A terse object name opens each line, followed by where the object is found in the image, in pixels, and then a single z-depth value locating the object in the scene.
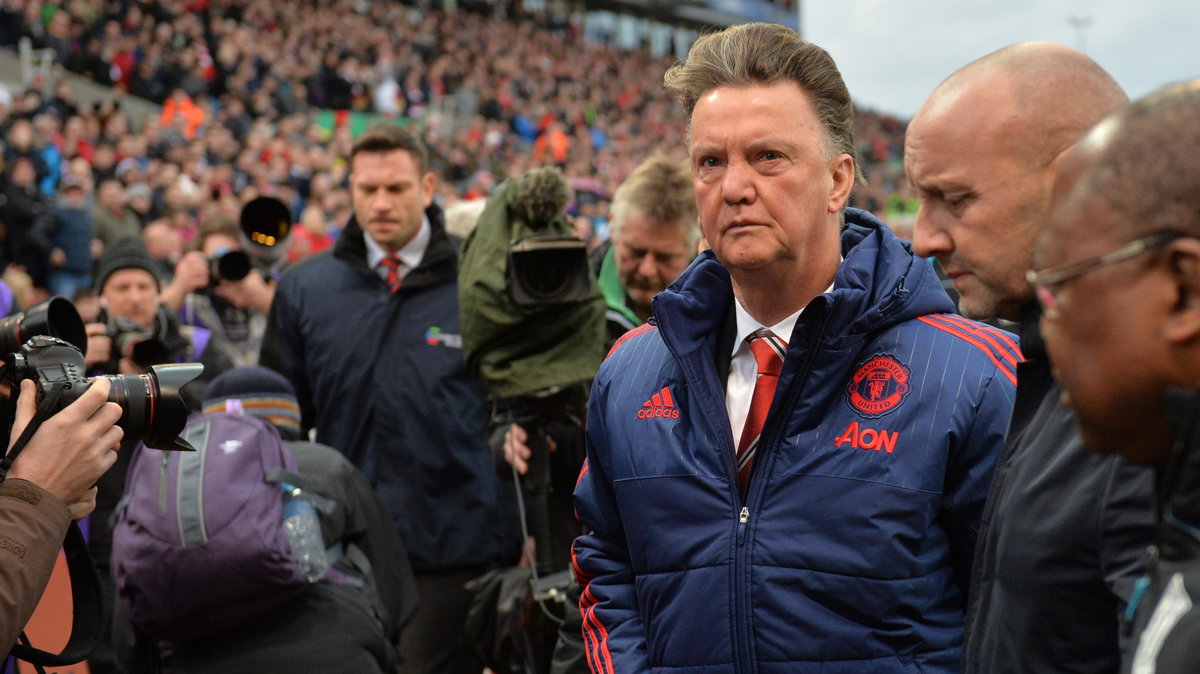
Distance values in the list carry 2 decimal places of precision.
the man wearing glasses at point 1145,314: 2.35
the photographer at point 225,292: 10.67
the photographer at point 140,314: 9.24
